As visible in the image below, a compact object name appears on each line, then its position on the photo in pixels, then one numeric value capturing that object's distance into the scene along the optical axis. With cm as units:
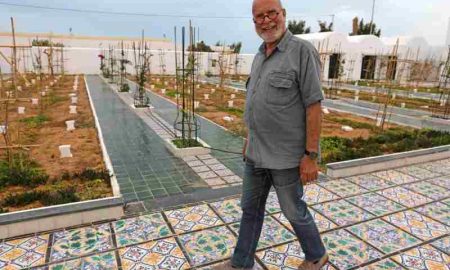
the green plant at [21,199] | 311
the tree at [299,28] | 3425
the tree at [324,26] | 3453
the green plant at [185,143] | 506
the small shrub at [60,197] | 305
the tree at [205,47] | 3123
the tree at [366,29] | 3250
